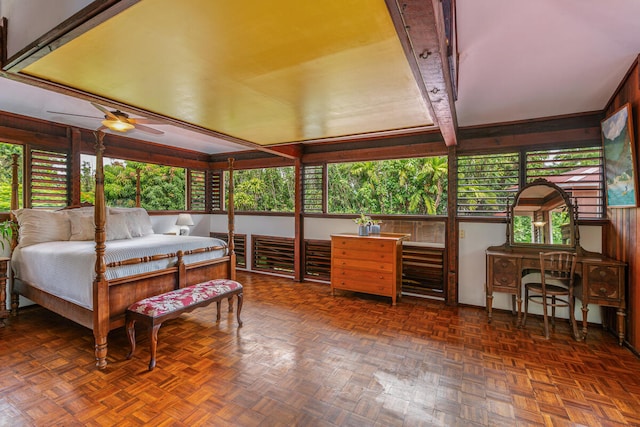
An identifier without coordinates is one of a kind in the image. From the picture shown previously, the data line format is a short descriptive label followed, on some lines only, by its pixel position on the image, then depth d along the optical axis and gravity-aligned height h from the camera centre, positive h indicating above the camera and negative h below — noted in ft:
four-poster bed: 7.70 -1.80
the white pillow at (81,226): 11.30 -0.55
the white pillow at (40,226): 10.59 -0.54
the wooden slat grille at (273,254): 17.37 -2.52
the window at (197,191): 19.08 +1.47
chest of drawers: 12.50 -2.24
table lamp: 16.83 -0.55
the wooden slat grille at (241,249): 18.83 -2.36
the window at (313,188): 16.28 +1.41
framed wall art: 8.22 +1.66
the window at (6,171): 11.65 +1.64
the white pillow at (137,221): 12.90 -0.38
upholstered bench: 7.57 -2.61
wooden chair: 9.41 -2.26
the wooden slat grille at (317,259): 16.00 -2.57
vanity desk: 8.99 -1.43
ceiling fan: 8.78 +2.86
